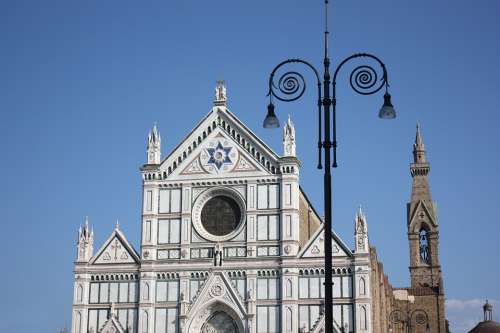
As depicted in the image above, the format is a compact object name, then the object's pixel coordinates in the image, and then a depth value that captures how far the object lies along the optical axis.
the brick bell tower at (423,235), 90.12
